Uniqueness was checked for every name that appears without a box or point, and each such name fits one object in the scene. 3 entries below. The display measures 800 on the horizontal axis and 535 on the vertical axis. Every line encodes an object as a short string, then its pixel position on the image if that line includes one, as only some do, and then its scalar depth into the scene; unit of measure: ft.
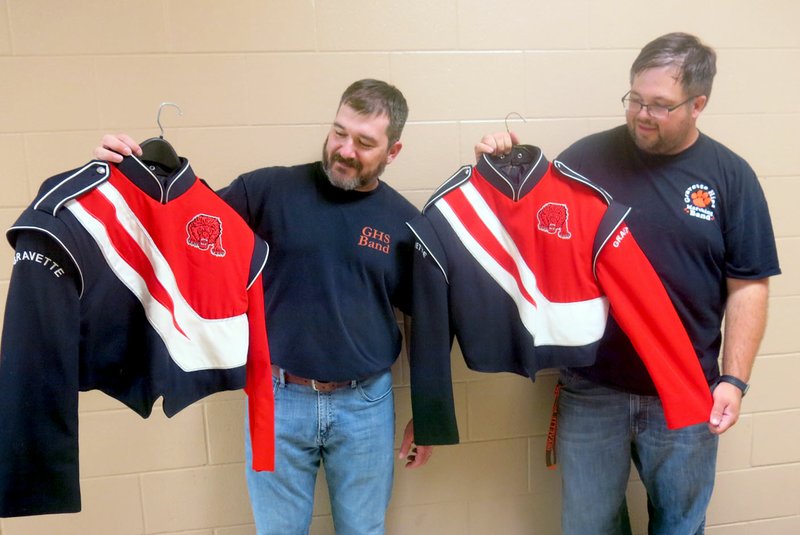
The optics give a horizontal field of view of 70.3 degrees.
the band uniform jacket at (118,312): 3.70
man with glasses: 4.95
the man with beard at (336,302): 4.77
